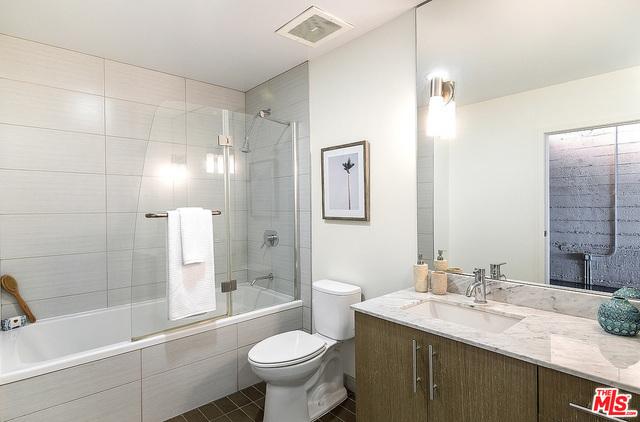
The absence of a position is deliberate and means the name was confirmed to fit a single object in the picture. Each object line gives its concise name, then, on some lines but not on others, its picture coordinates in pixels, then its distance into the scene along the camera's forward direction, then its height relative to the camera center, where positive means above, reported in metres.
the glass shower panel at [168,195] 2.11 +0.10
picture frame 2.26 +0.18
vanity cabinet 1.14 -0.69
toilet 1.90 -0.89
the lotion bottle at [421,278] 1.88 -0.40
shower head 2.51 +0.55
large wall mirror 1.34 +0.32
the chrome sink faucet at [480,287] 1.66 -0.41
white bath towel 2.07 -0.44
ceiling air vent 2.01 +1.17
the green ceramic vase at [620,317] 1.19 -0.41
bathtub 1.82 -0.81
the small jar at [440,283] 1.82 -0.43
